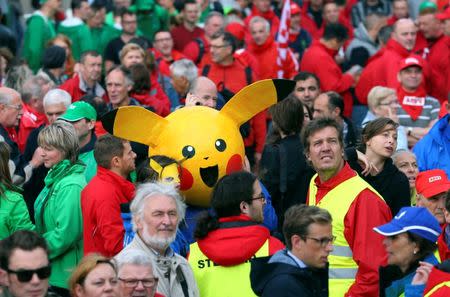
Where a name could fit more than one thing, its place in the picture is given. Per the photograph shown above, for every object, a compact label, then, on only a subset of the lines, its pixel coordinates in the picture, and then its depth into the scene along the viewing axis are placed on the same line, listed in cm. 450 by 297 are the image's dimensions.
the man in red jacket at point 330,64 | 2917
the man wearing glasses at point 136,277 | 1452
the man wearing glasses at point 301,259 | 1406
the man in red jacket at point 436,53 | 2994
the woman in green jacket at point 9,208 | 1811
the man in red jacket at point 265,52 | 3020
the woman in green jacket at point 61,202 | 1861
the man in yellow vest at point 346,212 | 1641
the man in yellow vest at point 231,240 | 1531
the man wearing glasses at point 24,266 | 1366
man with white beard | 1535
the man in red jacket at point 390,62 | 2870
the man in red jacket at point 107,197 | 1803
